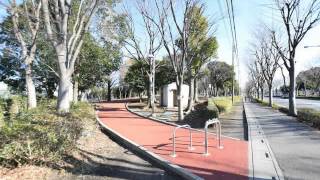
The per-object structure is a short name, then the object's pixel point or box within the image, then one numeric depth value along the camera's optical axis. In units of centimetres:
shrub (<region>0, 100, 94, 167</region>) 370
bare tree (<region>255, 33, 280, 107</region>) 1920
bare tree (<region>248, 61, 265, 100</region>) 2721
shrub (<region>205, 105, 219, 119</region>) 874
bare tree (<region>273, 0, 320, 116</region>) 1138
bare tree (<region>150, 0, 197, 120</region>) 953
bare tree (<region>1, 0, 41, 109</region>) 844
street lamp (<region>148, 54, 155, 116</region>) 1259
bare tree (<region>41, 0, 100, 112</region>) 693
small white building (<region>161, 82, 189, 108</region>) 1808
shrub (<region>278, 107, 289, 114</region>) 1267
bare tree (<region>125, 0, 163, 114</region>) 1521
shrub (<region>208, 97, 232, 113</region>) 1206
